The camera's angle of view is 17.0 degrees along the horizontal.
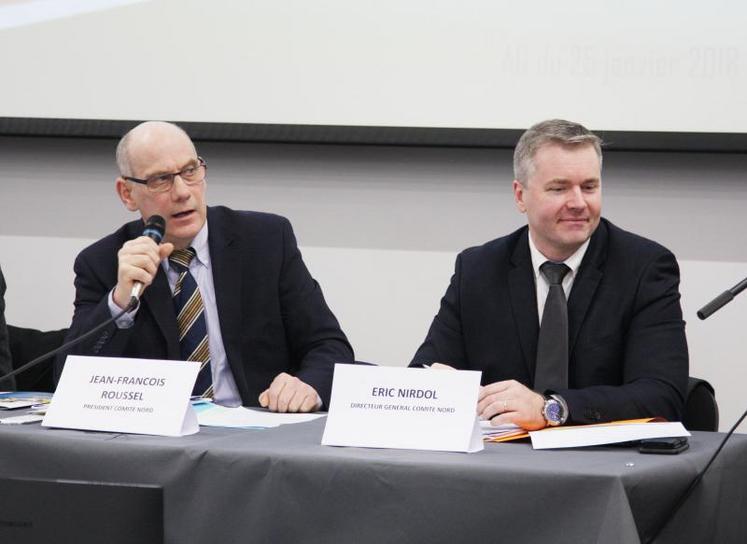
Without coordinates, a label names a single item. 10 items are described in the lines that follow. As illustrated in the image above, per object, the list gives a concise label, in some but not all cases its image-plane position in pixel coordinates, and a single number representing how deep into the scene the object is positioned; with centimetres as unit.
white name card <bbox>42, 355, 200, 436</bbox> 361
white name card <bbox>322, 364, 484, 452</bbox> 346
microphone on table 346
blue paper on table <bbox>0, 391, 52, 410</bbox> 394
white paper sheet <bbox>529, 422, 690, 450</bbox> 349
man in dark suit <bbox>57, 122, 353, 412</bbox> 429
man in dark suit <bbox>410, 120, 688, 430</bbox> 409
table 330
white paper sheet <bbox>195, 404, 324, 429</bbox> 375
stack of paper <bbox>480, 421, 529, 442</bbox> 359
